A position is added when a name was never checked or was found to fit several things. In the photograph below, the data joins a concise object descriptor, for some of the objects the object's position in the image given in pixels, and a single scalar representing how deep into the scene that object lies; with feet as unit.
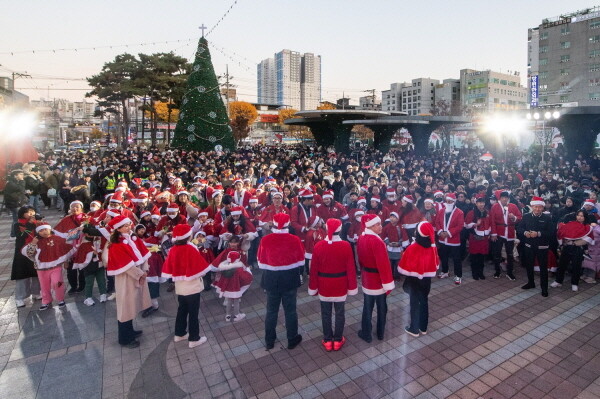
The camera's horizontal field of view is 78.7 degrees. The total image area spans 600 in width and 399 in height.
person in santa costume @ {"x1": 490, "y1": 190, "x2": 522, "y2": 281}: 27.37
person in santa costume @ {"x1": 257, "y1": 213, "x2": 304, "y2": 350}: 17.61
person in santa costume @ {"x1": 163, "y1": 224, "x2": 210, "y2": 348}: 17.52
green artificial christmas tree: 93.20
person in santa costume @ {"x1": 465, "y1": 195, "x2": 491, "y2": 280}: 27.20
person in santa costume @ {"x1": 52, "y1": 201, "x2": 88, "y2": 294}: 22.87
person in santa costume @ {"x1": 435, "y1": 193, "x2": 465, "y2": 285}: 26.23
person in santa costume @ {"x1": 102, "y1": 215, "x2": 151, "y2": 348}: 17.80
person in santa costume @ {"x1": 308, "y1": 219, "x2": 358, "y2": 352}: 17.48
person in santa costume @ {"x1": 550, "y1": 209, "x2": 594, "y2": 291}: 24.59
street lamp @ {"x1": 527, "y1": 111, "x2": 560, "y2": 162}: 55.88
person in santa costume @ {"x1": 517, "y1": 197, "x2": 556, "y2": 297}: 23.93
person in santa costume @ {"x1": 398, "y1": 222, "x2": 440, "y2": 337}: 18.22
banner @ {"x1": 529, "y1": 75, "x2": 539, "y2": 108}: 98.67
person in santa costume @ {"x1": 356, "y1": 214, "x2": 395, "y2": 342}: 17.57
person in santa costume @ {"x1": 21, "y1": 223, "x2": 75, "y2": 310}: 21.66
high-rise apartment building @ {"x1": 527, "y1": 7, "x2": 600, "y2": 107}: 229.04
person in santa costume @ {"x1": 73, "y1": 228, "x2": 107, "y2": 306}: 22.90
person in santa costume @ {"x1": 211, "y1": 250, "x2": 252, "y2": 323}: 20.24
